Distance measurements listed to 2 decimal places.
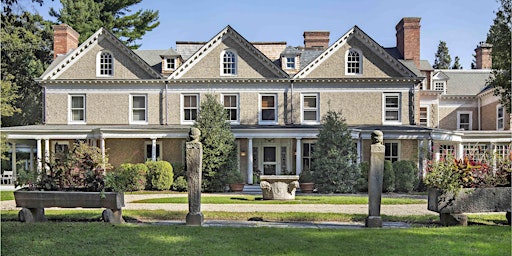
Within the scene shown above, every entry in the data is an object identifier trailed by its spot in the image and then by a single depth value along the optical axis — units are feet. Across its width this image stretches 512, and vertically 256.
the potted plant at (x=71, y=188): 33.40
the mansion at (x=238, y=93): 87.97
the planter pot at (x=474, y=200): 32.19
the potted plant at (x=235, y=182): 74.95
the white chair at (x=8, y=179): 90.39
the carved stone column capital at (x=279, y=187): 59.67
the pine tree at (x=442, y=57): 265.95
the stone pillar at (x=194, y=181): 33.76
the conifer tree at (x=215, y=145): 75.00
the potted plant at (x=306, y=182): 72.54
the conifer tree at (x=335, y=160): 70.54
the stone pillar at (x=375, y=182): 33.19
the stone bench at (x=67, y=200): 33.30
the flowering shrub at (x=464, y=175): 32.24
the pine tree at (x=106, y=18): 135.64
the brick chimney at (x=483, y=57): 133.39
